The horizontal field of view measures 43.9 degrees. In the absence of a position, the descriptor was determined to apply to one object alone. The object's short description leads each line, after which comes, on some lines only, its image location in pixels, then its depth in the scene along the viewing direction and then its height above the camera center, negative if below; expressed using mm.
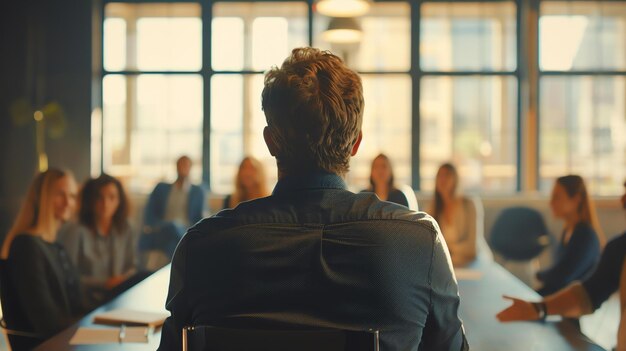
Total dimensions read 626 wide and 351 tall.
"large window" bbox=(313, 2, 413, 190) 8891 +1054
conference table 2303 -529
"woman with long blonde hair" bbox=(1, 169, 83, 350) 3092 -424
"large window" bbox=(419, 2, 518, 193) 8891 +872
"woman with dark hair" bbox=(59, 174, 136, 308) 4656 -400
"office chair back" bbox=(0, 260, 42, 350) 3025 -595
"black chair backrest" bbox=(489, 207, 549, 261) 6918 -592
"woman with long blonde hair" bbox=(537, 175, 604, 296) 4266 -388
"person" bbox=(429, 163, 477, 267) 5673 -317
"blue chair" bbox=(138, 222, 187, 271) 7174 -698
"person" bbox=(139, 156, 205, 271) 7656 -360
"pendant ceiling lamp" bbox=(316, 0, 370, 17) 5266 +1106
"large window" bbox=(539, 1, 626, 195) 8836 +895
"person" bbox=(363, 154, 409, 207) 6410 -44
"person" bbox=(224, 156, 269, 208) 6316 -116
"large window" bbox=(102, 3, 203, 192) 8953 +976
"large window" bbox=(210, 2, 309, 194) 8938 +1215
